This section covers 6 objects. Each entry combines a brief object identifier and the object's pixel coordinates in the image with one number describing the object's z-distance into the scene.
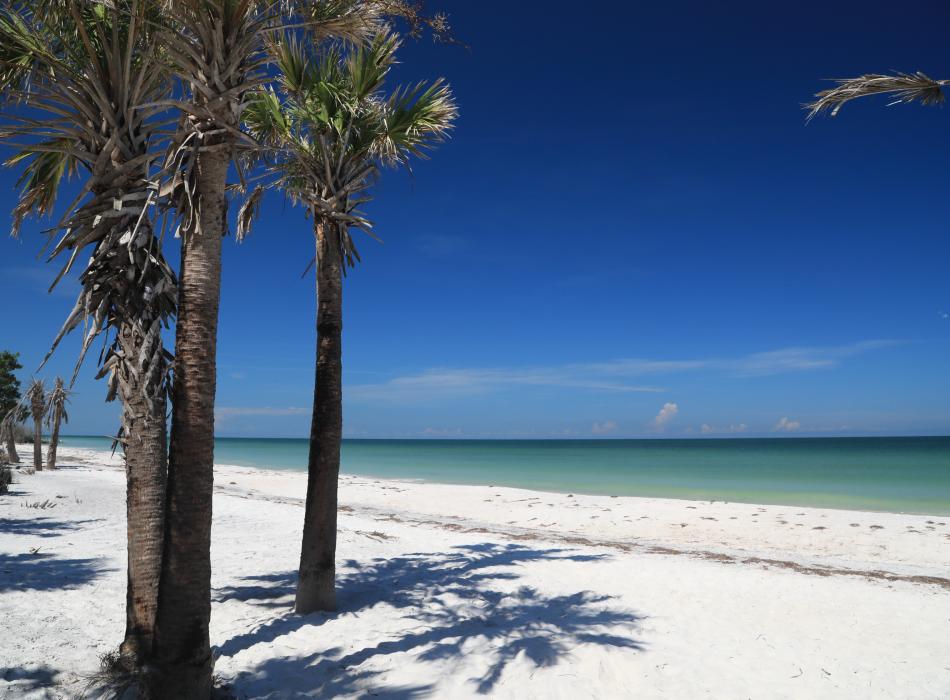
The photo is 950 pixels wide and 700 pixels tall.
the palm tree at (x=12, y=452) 22.24
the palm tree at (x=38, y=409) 21.05
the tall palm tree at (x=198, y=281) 4.04
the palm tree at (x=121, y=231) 4.51
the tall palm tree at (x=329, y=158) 6.33
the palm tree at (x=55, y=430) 21.16
